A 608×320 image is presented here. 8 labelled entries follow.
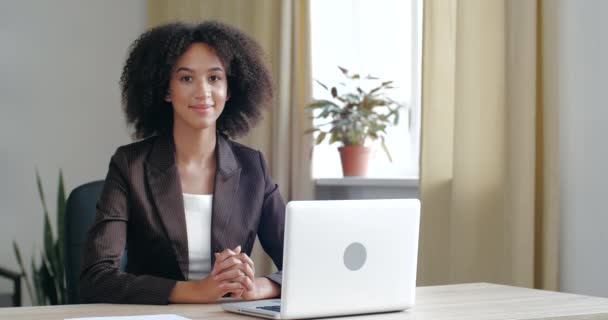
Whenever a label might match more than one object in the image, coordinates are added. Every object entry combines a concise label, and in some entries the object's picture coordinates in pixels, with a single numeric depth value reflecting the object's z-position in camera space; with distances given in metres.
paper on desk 1.63
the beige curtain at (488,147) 2.84
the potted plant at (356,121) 3.78
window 3.97
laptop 1.64
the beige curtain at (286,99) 4.03
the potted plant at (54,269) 3.97
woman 2.14
